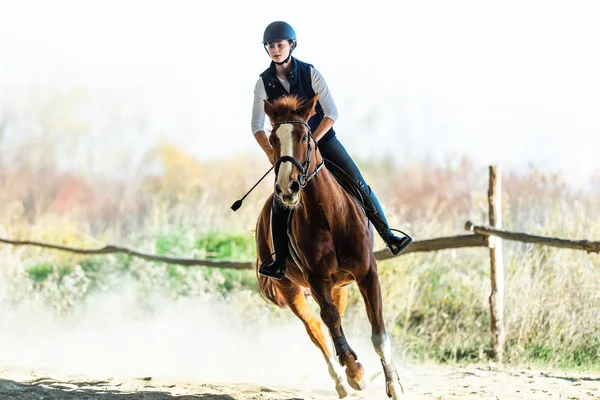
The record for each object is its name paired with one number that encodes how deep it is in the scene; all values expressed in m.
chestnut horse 10.52
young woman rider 11.34
